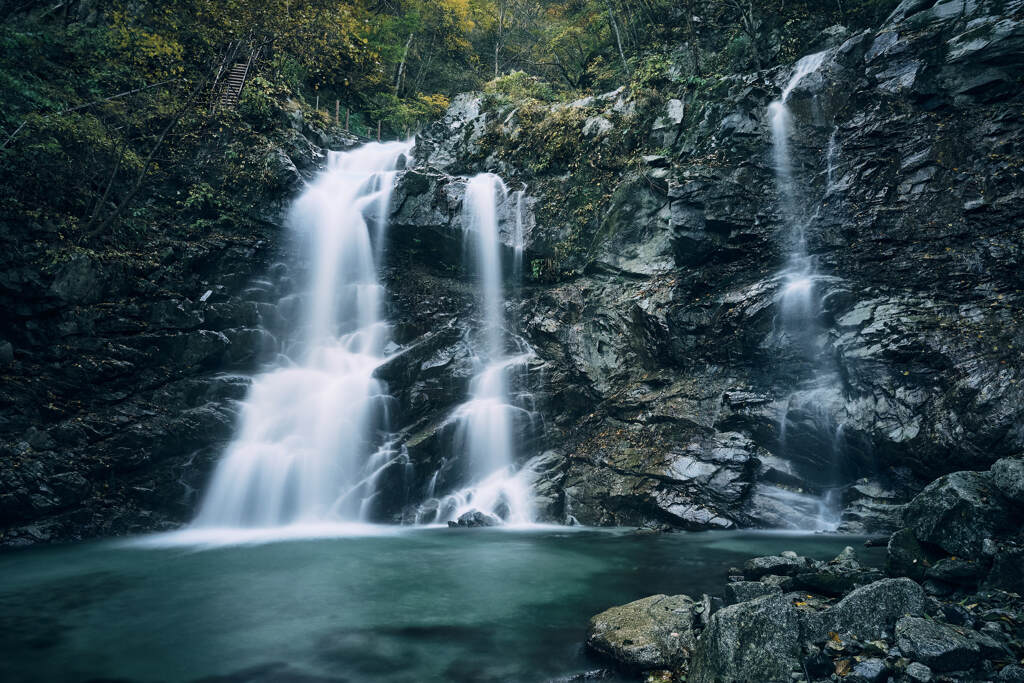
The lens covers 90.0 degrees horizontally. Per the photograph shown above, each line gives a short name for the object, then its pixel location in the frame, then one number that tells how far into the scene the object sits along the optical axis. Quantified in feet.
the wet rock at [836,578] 16.79
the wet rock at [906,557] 17.19
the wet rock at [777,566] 19.47
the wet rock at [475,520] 35.86
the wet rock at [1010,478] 16.40
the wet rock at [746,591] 16.49
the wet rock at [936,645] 11.32
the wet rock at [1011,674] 10.64
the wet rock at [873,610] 13.05
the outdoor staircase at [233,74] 55.89
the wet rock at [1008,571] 14.52
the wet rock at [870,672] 11.27
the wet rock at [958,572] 15.53
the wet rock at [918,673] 10.99
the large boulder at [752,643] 11.87
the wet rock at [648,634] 14.11
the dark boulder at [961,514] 16.48
